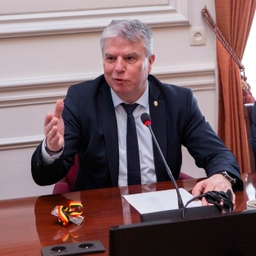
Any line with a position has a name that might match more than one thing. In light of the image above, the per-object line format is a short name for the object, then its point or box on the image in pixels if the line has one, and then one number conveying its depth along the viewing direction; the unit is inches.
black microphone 100.7
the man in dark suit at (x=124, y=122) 114.0
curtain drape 146.9
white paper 100.7
